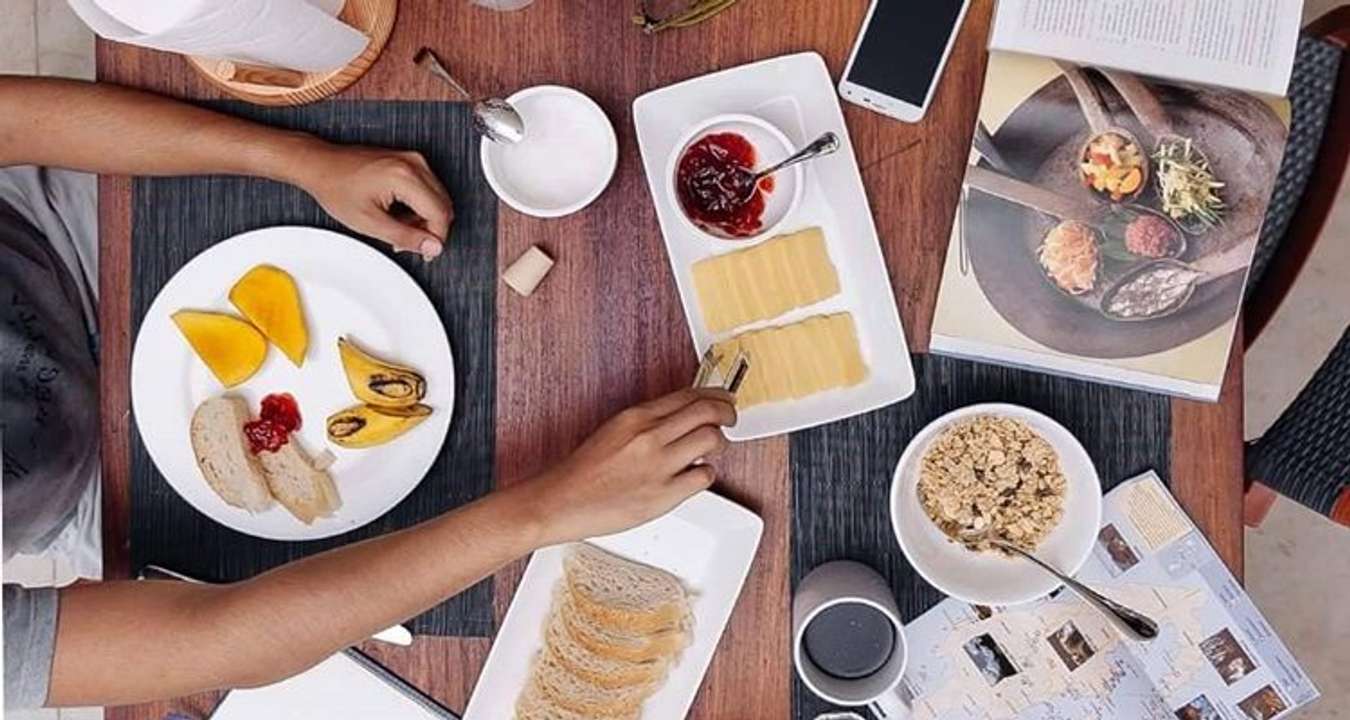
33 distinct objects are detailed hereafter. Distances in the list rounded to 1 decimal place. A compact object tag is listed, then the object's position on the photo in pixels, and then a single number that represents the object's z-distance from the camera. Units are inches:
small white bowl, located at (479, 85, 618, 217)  38.9
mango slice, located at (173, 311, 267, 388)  39.2
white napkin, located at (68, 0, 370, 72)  31.8
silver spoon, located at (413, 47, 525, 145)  38.1
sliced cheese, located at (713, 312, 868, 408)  39.2
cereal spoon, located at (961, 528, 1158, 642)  36.9
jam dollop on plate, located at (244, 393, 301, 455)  39.4
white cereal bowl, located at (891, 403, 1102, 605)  37.2
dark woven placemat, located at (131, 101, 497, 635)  39.9
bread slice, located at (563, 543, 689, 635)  39.5
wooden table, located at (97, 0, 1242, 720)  38.8
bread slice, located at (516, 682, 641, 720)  39.9
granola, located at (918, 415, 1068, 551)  38.0
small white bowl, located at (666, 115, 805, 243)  37.9
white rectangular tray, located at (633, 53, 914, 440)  38.9
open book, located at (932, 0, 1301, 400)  37.6
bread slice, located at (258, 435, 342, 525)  39.4
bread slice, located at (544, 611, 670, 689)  39.1
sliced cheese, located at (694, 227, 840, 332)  39.1
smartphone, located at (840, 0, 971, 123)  37.9
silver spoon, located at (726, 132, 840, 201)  37.7
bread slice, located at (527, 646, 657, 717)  39.3
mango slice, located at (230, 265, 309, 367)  39.3
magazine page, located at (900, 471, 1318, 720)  38.8
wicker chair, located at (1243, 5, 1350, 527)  43.0
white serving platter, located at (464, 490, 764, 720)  39.2
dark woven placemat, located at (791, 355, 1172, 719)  39.1
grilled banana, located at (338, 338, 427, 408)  38.7
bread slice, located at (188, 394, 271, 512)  39.1
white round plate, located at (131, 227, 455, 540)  39.4
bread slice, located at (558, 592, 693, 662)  39.1
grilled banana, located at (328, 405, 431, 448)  38.8
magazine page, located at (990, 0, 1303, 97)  37.9
